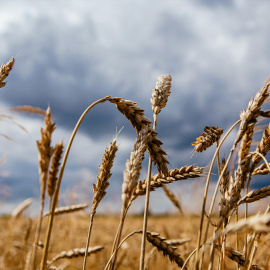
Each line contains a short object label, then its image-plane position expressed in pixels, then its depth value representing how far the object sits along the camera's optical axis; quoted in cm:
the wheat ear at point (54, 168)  59
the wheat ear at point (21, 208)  126
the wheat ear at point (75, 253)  77
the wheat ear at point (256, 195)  63
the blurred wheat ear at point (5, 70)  65
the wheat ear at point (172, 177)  63
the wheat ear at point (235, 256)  62
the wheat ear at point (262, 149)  65
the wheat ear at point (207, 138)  64
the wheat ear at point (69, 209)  87
